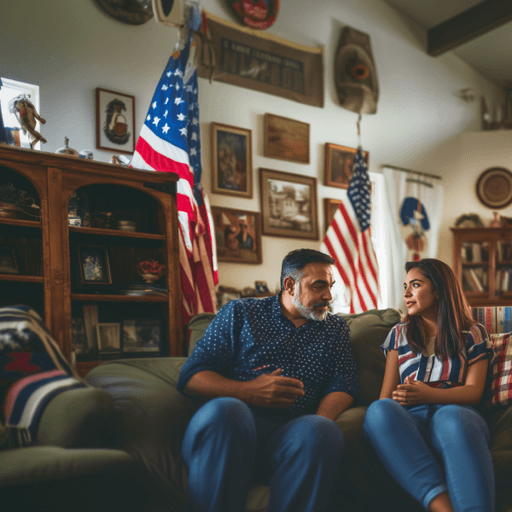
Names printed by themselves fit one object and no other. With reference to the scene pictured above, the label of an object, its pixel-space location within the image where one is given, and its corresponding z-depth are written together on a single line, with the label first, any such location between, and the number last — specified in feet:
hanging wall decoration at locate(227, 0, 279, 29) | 13.82
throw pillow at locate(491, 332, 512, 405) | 6.58
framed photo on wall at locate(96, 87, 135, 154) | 11.54
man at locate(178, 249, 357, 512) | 5.35
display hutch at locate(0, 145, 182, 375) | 8.86
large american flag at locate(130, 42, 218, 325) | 10.89
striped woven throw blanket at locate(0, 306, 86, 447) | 5.02
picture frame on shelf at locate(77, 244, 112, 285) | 9.93
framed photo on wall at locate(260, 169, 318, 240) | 14.29
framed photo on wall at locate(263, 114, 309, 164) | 14.44
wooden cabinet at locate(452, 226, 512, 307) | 18.71
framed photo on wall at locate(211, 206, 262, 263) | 13.26
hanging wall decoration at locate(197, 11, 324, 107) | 13.35
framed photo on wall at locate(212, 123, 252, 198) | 13.42
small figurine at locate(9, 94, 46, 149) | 9.63
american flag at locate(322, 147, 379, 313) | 14.33
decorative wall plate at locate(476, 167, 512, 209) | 20.03
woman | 5.44
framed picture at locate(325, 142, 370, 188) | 15.62
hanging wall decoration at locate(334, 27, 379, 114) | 16.14
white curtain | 16.99
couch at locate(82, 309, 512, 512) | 5.57
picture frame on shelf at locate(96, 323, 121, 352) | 10.07
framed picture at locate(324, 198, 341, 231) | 15.40
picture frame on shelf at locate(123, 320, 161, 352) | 10.30
